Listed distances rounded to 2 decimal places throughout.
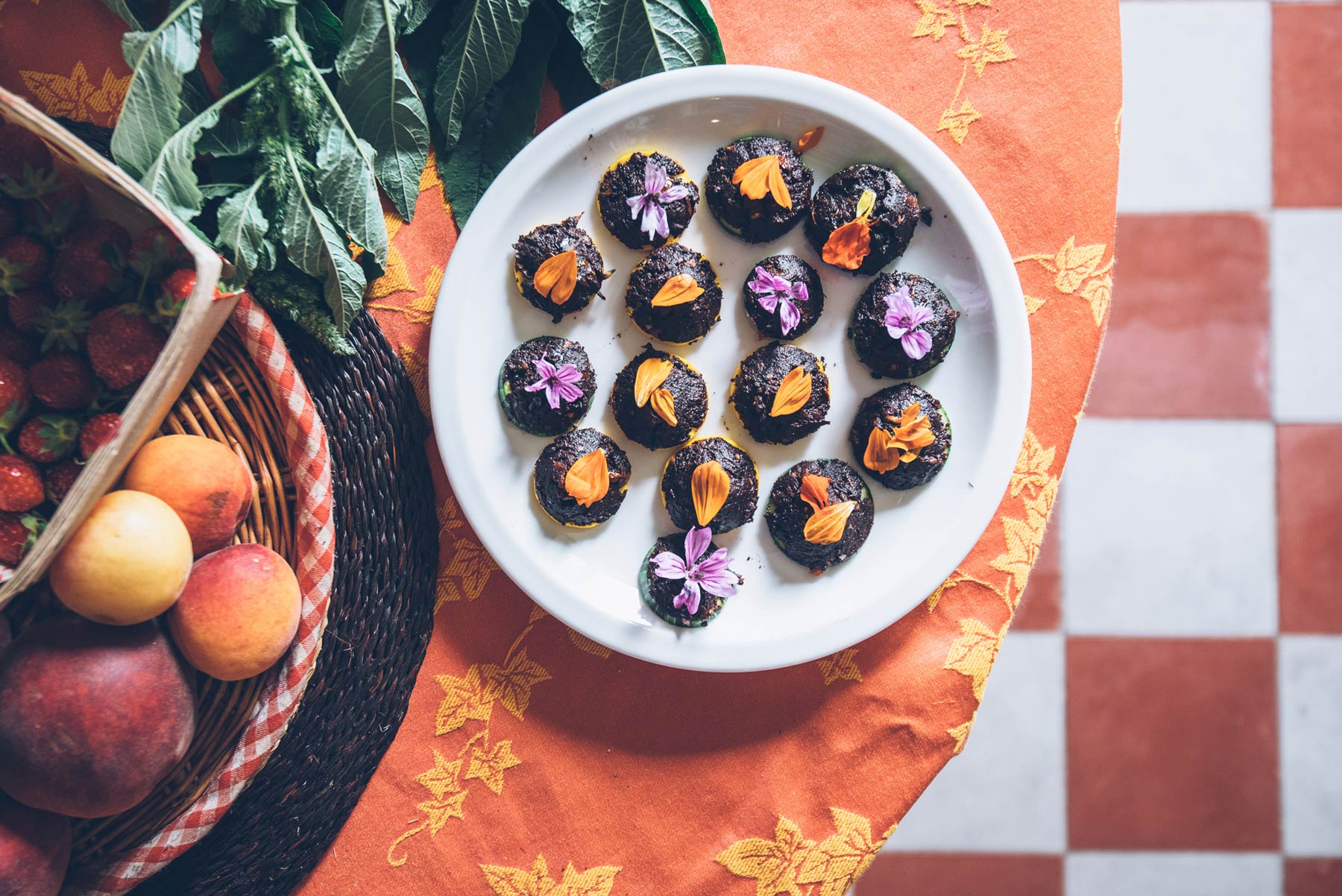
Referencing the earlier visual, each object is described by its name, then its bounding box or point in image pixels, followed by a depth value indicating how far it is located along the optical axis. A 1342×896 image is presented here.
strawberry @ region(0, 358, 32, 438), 0.88
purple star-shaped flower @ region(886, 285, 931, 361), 1.00
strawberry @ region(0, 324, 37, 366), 0.90
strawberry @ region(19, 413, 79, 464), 0.89
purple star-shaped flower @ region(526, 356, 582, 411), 0.99
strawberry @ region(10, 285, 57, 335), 0.90
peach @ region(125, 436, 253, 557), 0.87
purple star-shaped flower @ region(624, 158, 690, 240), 1.00
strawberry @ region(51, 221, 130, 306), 0.90
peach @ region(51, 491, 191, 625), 0.82
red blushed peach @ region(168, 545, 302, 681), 0.87
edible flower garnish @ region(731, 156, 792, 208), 1.00
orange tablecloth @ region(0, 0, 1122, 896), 1.05
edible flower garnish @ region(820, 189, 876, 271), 1.00
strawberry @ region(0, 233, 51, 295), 0.89
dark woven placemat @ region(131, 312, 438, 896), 0.99
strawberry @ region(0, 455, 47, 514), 0.87
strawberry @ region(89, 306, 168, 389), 0.89
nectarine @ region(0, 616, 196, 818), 0.83
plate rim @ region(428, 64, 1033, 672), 0.99
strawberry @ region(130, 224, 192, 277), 0.89
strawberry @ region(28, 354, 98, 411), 0.90
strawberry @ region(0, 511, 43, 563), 0.88
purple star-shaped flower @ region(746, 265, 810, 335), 1.02
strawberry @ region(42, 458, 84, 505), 0.91
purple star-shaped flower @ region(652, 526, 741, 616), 1.01
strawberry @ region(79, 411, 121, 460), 0.90
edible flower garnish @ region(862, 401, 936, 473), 1.01
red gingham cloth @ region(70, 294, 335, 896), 0.89
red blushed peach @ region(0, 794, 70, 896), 0.84
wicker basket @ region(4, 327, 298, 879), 0.94
